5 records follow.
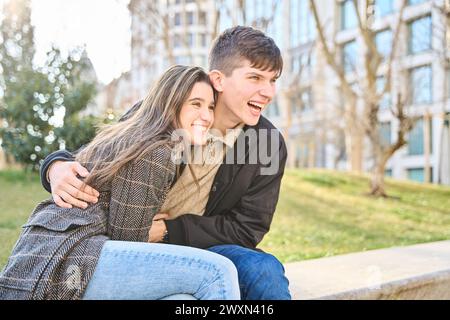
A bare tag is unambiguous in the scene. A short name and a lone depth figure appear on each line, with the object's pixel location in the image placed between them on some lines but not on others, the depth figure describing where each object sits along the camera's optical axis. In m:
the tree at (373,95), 9.15
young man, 2.04
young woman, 1.68
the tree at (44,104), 7.90
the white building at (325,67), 11.77
